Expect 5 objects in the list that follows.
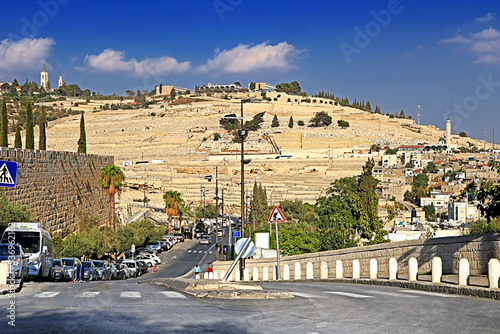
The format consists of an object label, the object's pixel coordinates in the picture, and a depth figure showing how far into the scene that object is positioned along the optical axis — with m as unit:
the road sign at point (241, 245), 19.03
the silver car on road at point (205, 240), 65.69
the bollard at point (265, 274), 31.00
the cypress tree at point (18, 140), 49.81
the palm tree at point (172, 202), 75.69
